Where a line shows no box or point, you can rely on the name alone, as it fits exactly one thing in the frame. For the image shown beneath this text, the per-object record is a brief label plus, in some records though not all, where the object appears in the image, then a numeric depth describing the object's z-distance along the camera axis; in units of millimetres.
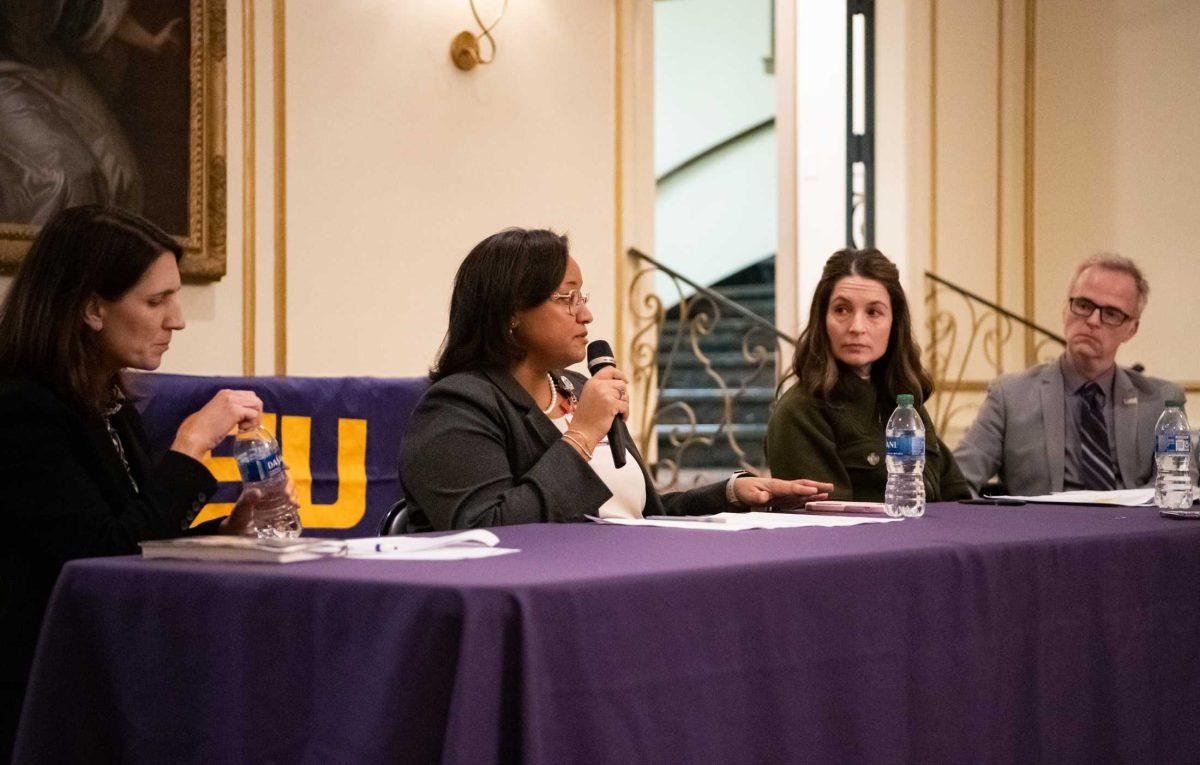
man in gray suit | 3875
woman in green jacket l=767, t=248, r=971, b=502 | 3213
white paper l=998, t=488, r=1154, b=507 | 2978
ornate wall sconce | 5453
